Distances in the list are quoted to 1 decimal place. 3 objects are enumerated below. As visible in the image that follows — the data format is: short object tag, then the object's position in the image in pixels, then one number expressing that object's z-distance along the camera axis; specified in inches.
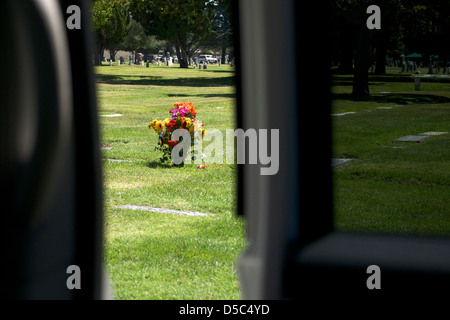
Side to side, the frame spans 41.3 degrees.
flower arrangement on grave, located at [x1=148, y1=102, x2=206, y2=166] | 310.3
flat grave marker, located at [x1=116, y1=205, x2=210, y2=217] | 213.2
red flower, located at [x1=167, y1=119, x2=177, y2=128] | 311.3
